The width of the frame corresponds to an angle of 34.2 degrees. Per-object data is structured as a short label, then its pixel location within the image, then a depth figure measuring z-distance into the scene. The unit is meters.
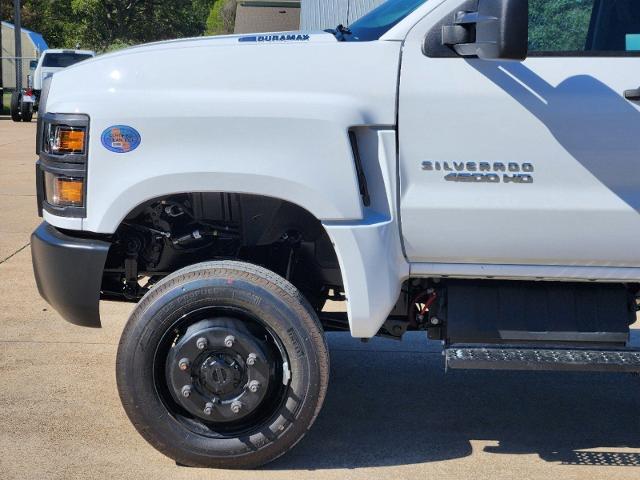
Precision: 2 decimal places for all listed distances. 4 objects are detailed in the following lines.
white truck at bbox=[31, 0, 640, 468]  4.05
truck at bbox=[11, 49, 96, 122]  26.72
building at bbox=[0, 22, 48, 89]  44.31
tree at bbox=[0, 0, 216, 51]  58.28
